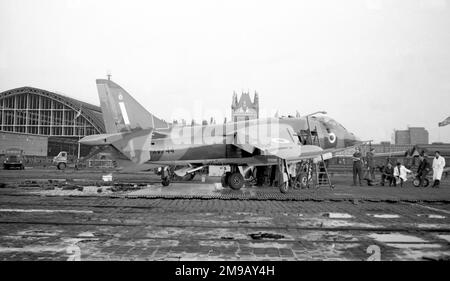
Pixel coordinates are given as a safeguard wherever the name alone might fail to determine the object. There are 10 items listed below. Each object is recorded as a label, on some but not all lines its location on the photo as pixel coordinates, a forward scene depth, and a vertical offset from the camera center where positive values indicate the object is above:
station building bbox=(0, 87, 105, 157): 74.06 +9.33
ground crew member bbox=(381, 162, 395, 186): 22.38 -1.03
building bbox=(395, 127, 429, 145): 99.88 +6.51
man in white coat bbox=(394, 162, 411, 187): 21.88 -0.99
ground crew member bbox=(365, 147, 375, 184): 21.81 -0.50
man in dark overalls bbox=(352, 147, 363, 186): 20.50 -0.48
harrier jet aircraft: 14.48 +0.78
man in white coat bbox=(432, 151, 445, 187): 20.73 -0.65
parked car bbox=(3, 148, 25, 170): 40.47 -0.21
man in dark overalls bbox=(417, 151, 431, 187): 21.56 -0.67
